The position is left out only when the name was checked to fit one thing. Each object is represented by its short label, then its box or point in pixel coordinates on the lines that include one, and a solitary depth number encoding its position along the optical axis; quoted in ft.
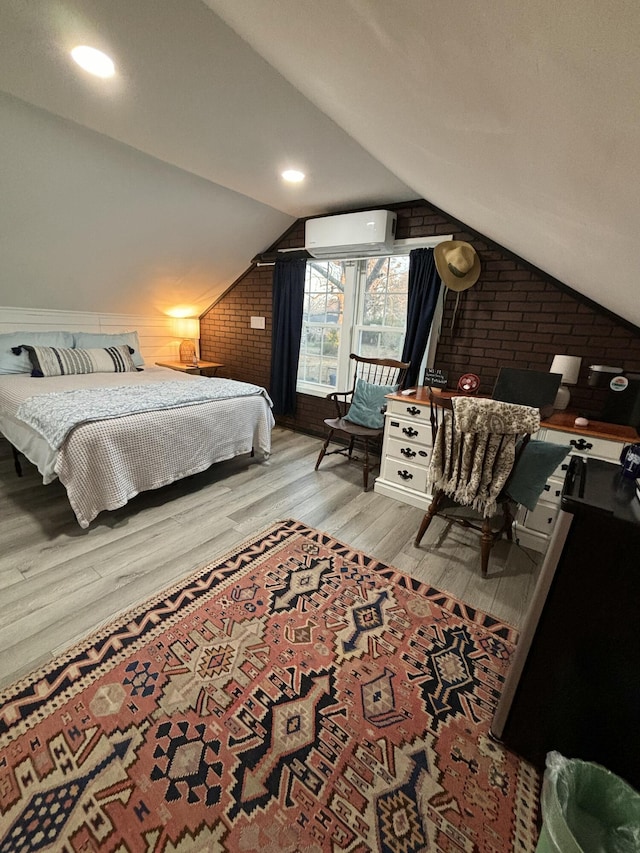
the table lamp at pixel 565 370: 7.52
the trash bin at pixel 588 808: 2.77
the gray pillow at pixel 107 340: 12.13
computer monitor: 7.45
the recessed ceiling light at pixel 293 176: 8.52
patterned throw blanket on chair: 5.65
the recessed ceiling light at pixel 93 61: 4.95
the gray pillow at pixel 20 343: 10.52
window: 10.91
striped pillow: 10.66
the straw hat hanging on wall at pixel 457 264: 8.26
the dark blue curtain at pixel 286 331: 12.55
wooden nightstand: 14.70
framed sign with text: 9.14
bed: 6.86
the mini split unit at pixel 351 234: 9.73
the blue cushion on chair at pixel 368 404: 10.07
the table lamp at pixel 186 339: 15.62
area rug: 3.24
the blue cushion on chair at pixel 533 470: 5.75
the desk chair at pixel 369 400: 9.73
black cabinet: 3.09
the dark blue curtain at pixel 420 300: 9.53
